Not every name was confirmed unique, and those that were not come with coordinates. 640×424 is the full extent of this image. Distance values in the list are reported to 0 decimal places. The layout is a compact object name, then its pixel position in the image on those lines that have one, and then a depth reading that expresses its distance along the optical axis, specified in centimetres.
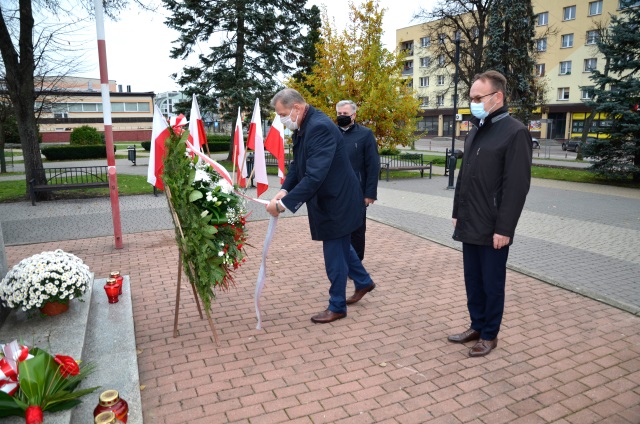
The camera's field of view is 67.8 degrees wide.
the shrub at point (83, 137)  3089
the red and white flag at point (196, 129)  478
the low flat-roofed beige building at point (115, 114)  6090
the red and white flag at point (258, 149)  463
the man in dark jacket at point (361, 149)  554
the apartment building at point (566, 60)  4316
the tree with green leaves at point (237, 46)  2228
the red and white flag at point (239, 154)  452
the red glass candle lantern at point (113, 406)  261
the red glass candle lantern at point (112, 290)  469
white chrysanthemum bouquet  387
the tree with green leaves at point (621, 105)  1553
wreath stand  380
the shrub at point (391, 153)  2495
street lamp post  1536
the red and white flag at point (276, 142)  514
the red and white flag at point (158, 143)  400
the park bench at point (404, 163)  1803
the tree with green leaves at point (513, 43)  2638
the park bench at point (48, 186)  1219
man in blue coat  395
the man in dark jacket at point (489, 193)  343
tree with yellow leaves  1720
